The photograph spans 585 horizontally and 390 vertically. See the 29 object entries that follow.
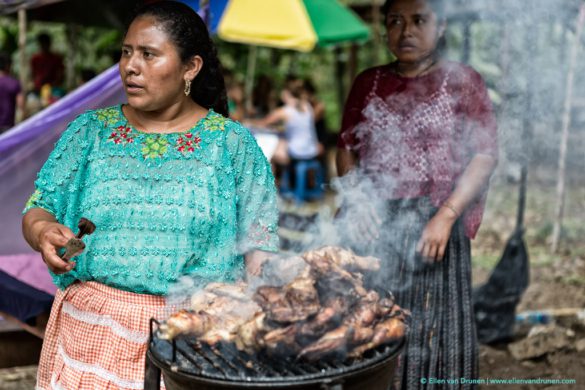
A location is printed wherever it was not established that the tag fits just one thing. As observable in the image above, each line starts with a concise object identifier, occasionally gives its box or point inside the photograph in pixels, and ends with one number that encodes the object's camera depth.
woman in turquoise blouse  2.62
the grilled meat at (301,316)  2.15
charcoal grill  2.00
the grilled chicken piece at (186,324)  2.20
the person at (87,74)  9.93
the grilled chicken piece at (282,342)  2.12
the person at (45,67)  11.94
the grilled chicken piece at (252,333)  2.19
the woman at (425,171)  3.47
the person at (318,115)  13.92
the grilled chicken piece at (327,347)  2.10
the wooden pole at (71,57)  11.89
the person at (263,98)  14.13
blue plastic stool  12.10
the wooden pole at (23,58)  9.44
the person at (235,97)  11.25
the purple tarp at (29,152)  3.91
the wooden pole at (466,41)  5.96
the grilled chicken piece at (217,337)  2.22
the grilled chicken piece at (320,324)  2.16
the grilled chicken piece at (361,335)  2.19
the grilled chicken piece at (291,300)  2.20
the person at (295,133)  12.15
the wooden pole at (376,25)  11.71
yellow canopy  9.73
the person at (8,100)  9.42
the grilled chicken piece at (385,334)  2.20
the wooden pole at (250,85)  14.91
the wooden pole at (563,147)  7.46
